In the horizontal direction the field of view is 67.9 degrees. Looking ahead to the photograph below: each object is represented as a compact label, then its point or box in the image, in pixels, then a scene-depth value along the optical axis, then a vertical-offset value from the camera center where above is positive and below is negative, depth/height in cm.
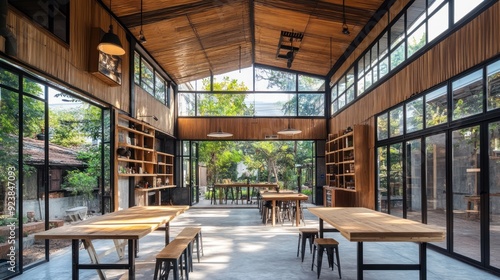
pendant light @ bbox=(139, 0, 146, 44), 677 +206
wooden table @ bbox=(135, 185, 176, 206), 875 -114
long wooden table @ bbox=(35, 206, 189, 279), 328 -77
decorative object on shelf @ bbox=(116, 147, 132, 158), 729 +0
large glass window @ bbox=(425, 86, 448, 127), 564 +68
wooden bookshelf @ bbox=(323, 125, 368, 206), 910 -41
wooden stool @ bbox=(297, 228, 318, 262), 521 -118
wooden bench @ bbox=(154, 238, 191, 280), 378 -110
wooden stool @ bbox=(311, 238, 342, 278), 443 -116
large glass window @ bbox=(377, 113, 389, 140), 802 +53
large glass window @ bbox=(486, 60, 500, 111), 445 +80
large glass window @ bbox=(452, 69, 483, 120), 482 +75
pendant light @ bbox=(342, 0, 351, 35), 690 +256
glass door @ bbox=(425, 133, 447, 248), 563 -46
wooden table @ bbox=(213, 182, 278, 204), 1332 -123
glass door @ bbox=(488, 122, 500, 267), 441 -48
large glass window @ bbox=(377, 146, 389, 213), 809 -65
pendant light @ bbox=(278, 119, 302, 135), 1034 +55
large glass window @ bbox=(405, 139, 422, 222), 647 -54
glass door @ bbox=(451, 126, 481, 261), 481 -55
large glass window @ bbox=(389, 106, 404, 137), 727 +58
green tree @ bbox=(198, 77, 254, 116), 1354 +176
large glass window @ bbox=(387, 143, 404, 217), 732 -62
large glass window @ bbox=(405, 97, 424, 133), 640 +64
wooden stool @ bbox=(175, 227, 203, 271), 478 -114
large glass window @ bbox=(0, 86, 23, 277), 435 -16
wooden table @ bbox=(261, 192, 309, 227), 800 -103
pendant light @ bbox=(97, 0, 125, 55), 523 +152
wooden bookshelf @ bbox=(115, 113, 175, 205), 762 -12
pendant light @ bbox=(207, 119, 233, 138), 1068 +50
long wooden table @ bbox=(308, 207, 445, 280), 332 -77
